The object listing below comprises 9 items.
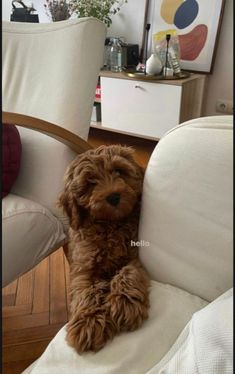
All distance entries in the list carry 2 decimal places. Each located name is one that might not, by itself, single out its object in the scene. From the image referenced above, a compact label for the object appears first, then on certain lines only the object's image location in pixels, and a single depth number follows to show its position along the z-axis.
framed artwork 2.40
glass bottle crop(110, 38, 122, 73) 2.67
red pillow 1.01
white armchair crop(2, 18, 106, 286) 0.93
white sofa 0.58
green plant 2.65
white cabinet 2.32
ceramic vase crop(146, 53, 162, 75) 2.33
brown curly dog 0.70
